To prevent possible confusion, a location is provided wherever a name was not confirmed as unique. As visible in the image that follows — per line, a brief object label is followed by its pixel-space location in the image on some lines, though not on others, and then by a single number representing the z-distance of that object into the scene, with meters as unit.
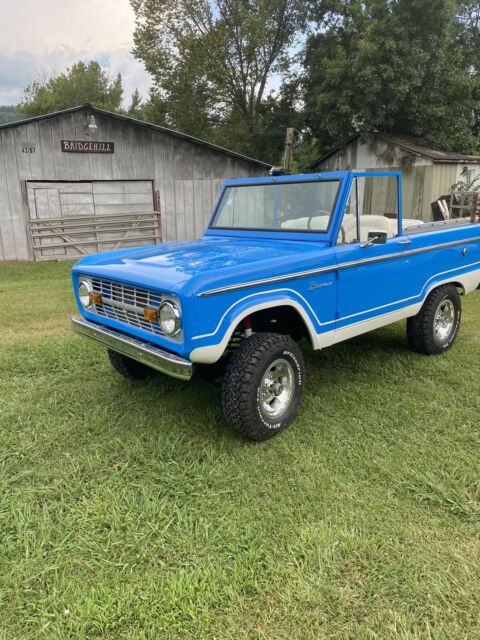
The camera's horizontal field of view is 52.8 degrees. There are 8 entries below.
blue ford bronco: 3.03
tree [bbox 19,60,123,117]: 41.62
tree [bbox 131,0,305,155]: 21.89
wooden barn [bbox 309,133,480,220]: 14.27
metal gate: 11.59
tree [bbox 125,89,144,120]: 43.30
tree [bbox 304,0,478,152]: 16.58
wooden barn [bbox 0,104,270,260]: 11.20
